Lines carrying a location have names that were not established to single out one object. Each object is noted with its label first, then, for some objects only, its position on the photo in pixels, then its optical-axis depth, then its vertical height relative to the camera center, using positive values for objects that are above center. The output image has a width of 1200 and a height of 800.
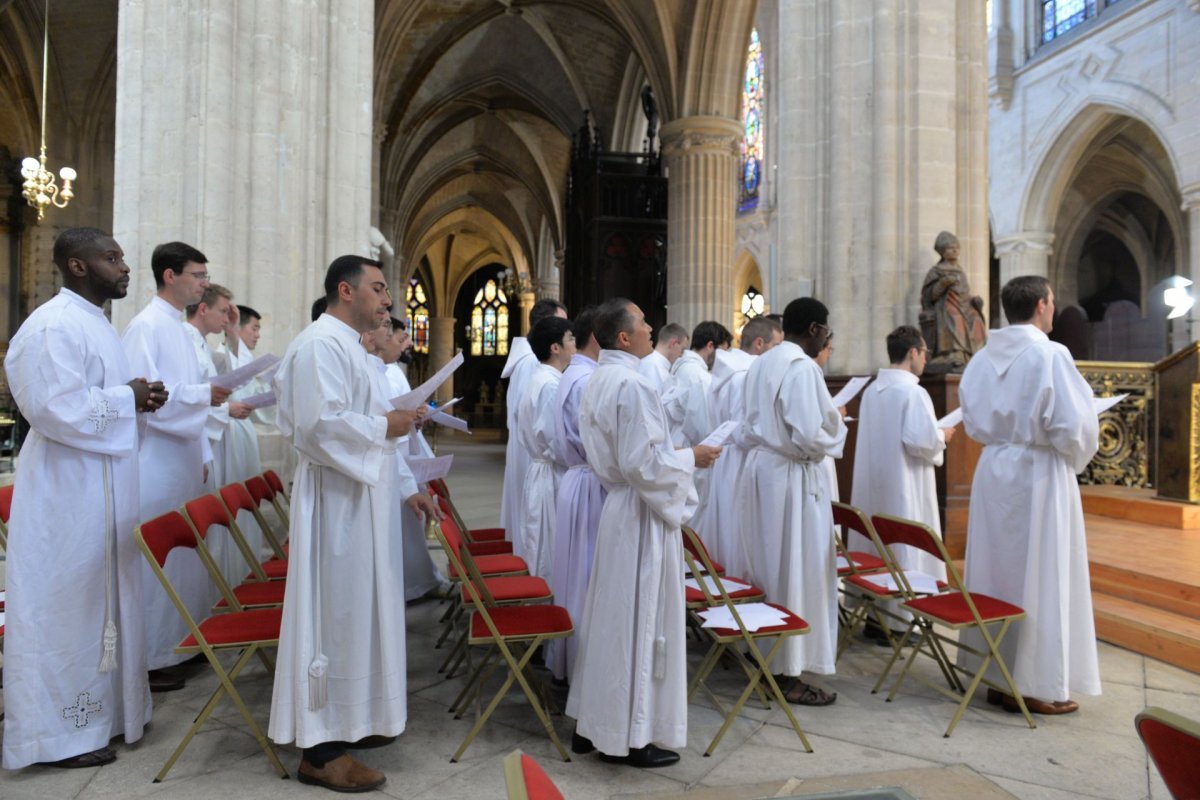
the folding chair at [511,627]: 3.22 -0.80
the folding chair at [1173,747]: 1.35 -0.52
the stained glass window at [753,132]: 24.38 +8.41
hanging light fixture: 10.54 +2.91
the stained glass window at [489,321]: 41.38 +4.73
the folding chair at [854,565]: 4.35 -0.76
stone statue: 7.18 +0.91
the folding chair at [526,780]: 1.23 -0.54
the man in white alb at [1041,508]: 3.84 -0.39
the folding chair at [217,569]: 3.44 -0.62
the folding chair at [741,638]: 3.35 -0.86
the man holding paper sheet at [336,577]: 3.00 -0.56
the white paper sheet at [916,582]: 4.27 -0.81
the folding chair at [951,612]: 3.64 -0.82
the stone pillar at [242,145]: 6.50 +2.12
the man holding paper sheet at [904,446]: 5.18 -0.15
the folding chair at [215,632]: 3.01 -0.79
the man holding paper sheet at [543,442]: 4.72 -0.13
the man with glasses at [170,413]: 4.05 +0.02
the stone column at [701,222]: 14.81 +3.41
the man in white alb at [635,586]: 3.17 -0.62
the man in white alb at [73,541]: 3.19 -0.47
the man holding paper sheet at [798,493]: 4.13 -0.35
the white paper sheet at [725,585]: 4.12 -0.81
